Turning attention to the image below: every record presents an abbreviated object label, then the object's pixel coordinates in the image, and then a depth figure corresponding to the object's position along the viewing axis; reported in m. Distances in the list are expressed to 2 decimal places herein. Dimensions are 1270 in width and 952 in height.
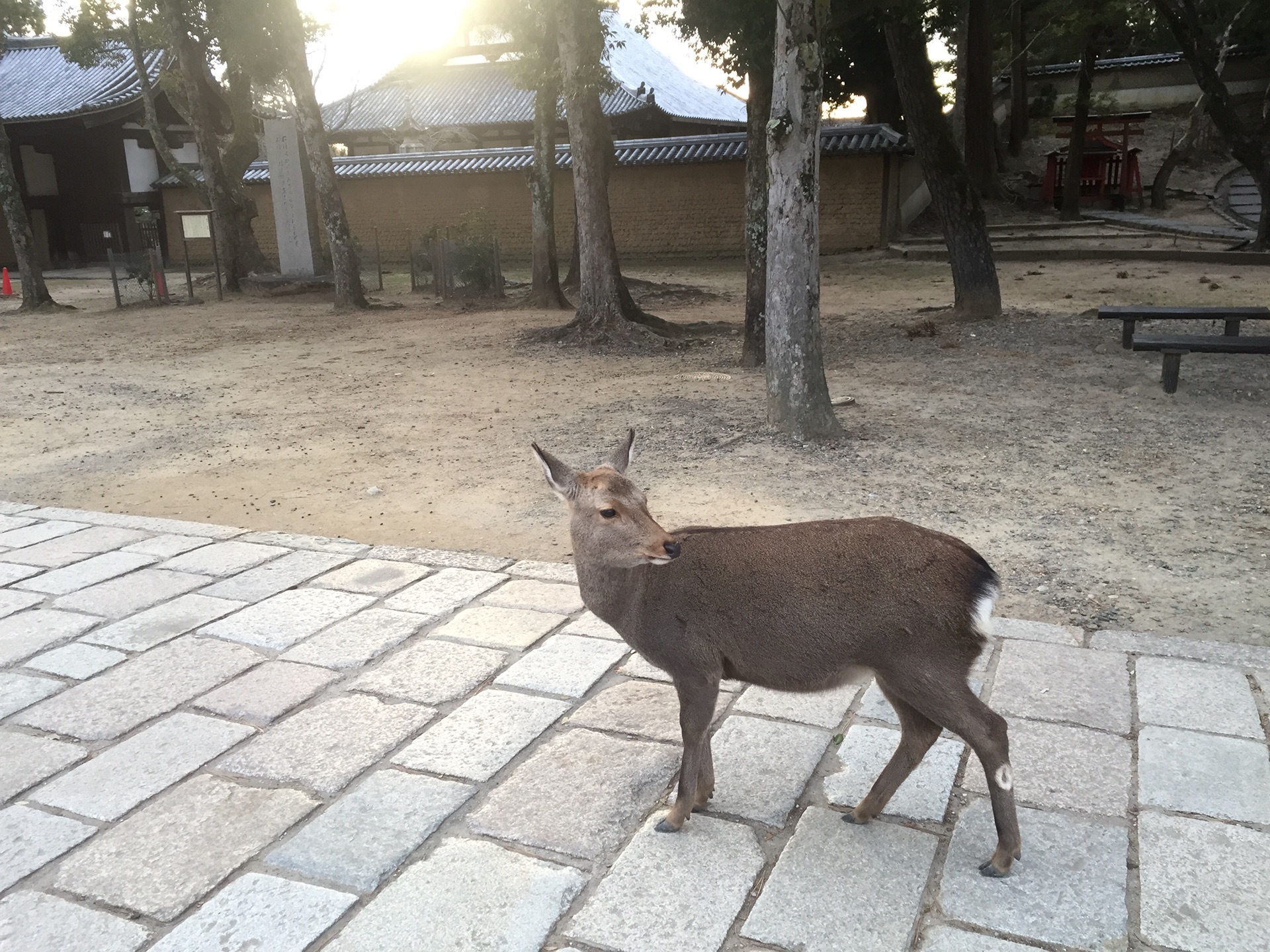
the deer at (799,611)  2.73
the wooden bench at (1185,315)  9.39
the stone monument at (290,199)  21.09
